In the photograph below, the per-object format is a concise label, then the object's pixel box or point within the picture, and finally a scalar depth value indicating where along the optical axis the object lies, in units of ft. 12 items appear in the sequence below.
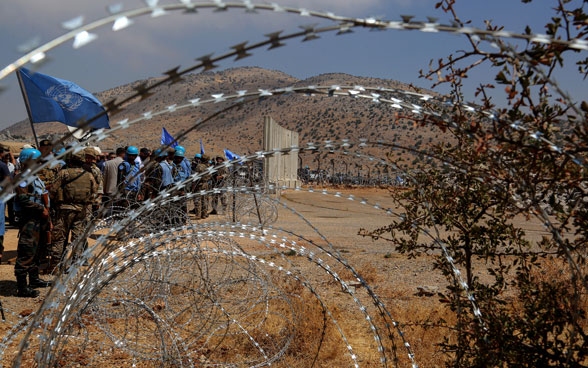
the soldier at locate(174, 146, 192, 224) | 35.70
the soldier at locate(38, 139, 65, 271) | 22.34
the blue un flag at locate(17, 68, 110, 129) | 28.58
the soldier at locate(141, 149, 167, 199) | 31.92
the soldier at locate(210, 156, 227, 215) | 45.96
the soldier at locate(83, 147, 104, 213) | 24.21
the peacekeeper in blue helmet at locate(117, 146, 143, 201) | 32.48
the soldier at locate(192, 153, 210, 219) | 43.01
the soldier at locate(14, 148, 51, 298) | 20.77
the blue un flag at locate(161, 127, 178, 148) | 45.92
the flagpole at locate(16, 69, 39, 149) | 25.13
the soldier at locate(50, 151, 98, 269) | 23.45
